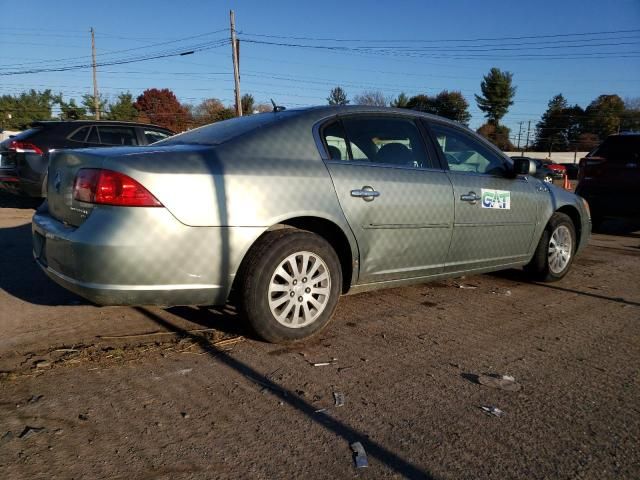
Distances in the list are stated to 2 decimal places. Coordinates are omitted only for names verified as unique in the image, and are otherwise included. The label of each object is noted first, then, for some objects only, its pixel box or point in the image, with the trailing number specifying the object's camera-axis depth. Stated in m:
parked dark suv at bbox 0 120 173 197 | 8.07
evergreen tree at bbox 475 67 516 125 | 67.94
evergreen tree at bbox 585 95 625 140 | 65.44
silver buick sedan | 2.77
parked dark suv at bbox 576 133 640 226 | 8.19
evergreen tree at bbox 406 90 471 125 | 60.78
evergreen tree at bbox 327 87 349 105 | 56.15
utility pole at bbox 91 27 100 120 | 35.38
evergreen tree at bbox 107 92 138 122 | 53.22
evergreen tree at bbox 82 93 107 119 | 45.32
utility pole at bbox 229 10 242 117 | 26.30
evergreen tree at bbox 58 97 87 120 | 52.48
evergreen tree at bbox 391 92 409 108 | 57.47
